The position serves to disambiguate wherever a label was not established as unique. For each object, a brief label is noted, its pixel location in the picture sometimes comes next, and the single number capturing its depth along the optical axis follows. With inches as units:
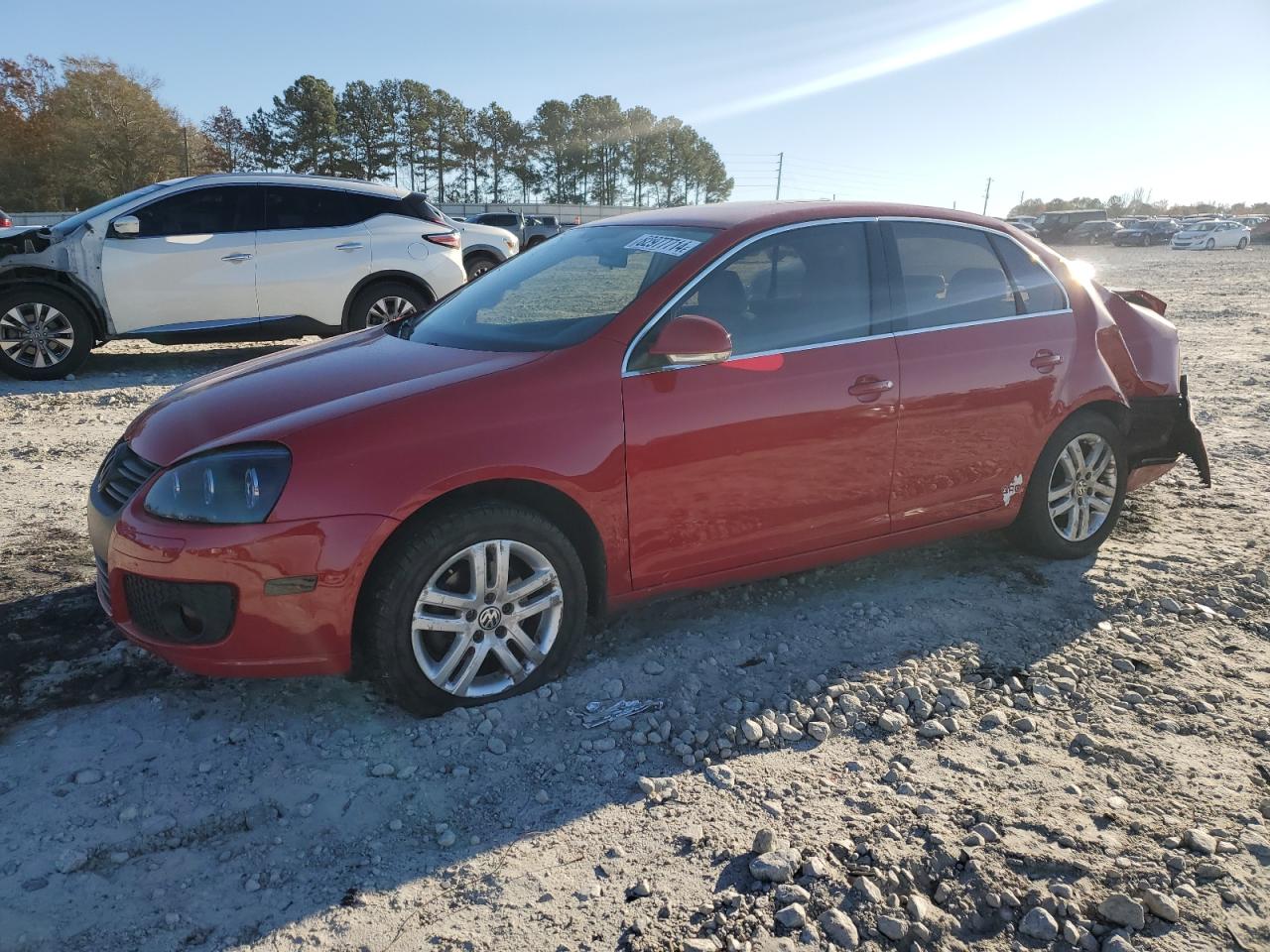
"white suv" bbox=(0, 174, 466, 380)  329.4
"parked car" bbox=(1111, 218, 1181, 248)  1934.1
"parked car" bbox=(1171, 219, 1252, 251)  1690.5
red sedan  114.0
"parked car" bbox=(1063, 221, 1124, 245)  2042.3
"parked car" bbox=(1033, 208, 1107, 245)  2075.5
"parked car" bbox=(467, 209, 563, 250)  1051.9
